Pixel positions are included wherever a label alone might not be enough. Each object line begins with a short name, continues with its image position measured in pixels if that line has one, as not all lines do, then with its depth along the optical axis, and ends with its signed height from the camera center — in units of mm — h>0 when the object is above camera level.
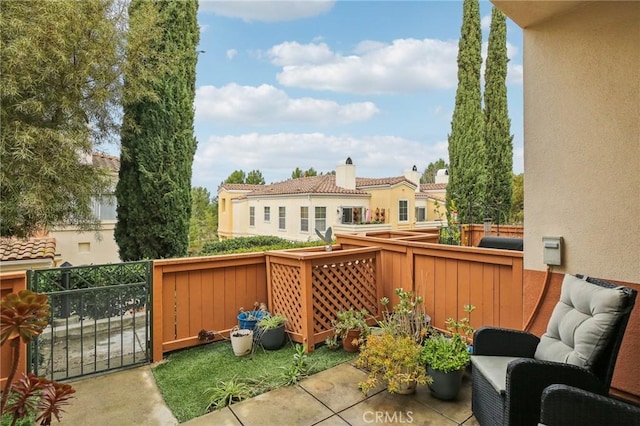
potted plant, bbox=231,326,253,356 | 3533 -1448
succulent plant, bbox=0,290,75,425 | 1244 -506
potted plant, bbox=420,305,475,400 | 2590 -1253
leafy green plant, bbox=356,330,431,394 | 2613 -1281
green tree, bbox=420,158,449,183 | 42562 +5966
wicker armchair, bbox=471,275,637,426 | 1833 -905
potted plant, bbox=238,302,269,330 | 3865 -1280
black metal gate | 3091 -1001
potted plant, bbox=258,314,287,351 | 3680 -1403
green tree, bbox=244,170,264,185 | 31156 +3482
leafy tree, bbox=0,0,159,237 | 4766 +1955
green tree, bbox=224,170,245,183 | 30062 +3475
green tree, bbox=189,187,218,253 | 22431 -198
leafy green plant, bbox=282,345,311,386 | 2974 -1546
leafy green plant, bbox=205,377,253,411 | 2623 -1561
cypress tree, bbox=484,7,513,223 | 10852 +3050
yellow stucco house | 16000 +392
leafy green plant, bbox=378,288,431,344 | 3072 -1112
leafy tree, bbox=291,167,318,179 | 30998 +3994
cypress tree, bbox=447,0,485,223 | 10562 +3022
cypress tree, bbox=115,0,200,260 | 6469 +1278
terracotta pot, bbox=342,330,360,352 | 3625 -1472
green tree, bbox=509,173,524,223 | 17125 +635
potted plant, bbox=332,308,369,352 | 3613 -1350
